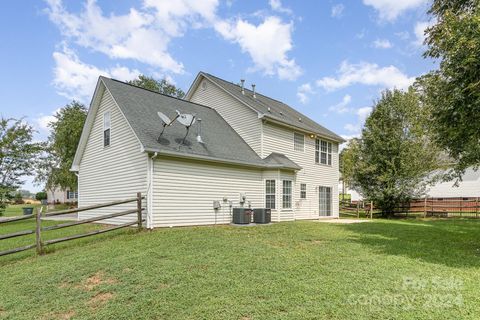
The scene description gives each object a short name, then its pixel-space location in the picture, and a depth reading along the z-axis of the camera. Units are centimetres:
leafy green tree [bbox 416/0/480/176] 673
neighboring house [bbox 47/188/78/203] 3914
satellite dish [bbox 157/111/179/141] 1163
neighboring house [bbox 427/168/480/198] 2830
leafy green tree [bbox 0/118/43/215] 1825
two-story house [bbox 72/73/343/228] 1159
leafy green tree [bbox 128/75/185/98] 3794
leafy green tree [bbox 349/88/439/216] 2095
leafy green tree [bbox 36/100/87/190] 2889
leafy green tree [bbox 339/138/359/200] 2300
